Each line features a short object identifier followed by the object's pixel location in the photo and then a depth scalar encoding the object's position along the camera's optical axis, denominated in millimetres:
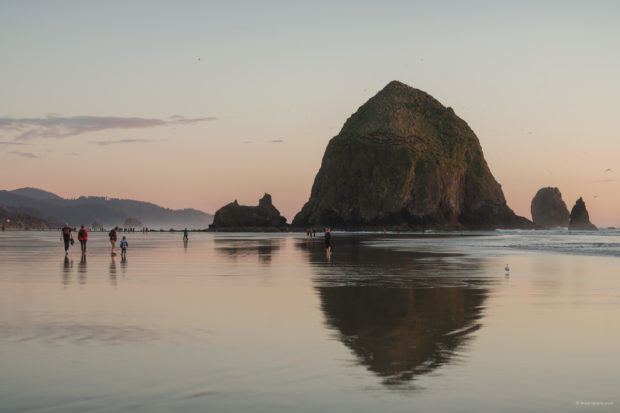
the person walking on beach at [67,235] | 40719
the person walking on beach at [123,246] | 36981
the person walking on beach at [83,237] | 39625
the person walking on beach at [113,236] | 41219
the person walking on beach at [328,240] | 41381
